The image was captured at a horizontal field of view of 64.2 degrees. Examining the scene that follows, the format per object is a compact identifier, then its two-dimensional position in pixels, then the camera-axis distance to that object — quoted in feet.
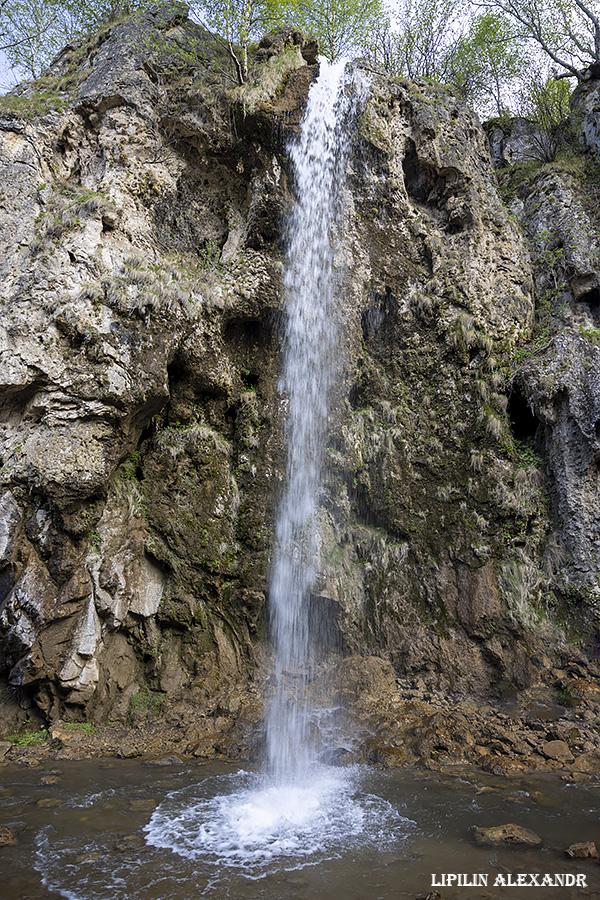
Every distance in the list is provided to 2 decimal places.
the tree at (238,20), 38.14
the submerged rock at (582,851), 14.73
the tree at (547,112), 47.11
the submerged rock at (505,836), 15.48
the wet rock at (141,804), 17.97
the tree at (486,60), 55.42
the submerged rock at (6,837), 15.27
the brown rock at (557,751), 21.99
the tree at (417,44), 54.24
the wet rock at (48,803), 17.98
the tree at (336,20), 52.90
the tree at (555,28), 51.75
